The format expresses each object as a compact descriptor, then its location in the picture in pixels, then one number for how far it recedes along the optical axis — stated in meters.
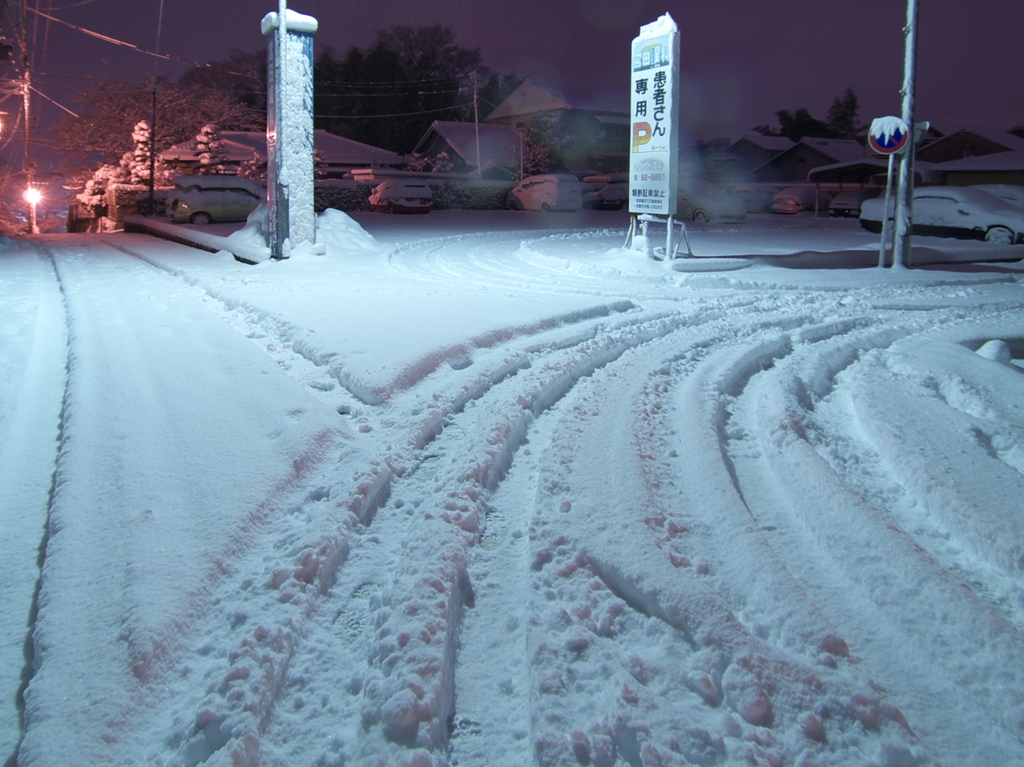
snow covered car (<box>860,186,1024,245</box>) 17.31
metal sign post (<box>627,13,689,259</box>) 12.67
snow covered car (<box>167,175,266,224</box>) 23.86
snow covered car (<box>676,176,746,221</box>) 27.89
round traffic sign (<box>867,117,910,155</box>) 11.77
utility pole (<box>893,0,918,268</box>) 11.69
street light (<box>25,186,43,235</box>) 41.00
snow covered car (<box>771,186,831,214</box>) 35.47
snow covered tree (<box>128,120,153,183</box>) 36.38
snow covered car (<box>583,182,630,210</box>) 34.84
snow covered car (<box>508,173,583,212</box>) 31.67
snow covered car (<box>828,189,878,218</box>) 32.00
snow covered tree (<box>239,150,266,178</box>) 36.47
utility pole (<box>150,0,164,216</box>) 31.34
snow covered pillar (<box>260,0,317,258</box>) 12.82
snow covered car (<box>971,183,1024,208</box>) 19.36
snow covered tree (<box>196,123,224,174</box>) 35.94
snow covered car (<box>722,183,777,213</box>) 34.66
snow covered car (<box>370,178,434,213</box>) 30.50
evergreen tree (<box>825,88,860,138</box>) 70.69
